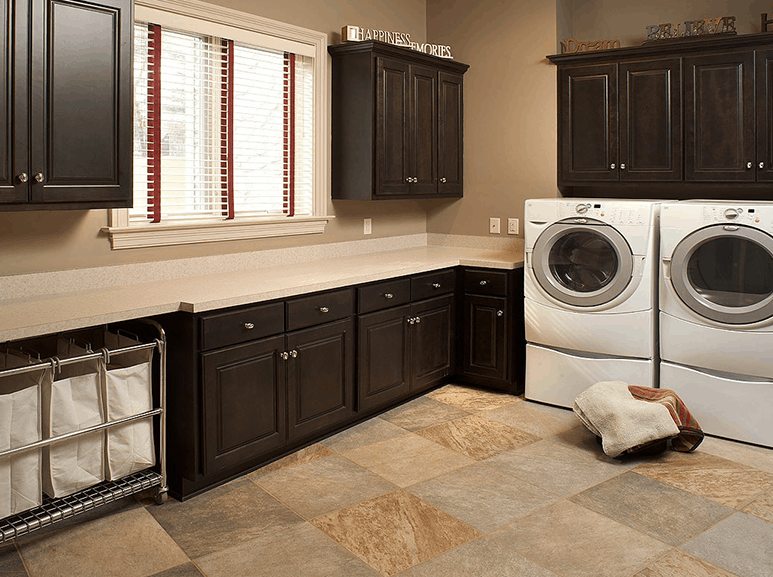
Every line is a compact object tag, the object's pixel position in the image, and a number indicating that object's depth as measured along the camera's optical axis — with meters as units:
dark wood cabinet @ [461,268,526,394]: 4.51
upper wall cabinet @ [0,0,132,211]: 2.59
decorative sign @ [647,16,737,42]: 4.05
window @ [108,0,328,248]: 3.54
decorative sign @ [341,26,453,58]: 4.41
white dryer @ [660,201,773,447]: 3.58
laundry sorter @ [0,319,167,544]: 2.57
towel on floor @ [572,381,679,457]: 3.42
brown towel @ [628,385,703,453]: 3.54
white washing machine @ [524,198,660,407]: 3.94
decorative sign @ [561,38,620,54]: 4.48
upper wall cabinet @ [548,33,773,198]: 3.97
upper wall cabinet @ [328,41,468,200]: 4.39
